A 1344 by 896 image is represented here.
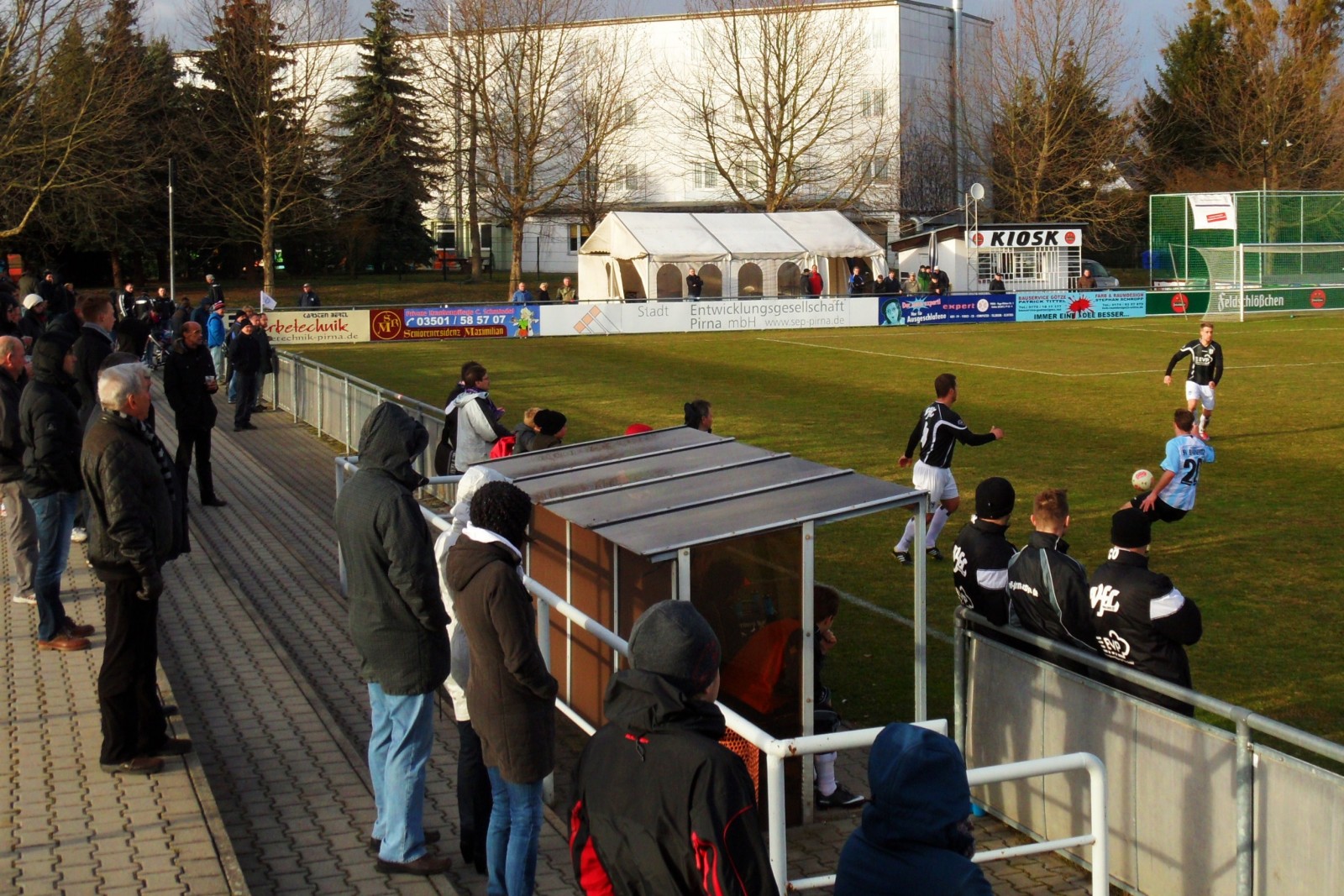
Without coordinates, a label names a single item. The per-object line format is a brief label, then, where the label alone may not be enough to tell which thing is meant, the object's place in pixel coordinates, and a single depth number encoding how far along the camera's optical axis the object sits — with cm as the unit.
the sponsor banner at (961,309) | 4709
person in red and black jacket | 325
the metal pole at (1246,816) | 525
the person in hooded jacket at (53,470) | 827
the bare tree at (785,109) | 6688
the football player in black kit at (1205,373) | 1977
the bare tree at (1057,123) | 6900
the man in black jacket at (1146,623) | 626
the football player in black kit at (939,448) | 1217
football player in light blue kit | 1217
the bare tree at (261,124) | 5566
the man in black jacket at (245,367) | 2083
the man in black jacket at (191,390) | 1395
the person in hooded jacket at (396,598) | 539
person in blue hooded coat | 286
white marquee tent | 5203
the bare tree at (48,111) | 3391
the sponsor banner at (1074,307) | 4881
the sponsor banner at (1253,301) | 4934
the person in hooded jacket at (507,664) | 488
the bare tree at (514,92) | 6309
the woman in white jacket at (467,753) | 566
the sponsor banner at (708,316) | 4362
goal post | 5053
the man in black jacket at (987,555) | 727
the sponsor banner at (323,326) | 3997
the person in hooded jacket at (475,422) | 1169
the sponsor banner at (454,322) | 4112
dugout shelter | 669
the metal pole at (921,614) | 693
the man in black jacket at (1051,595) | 665
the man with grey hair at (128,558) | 638
